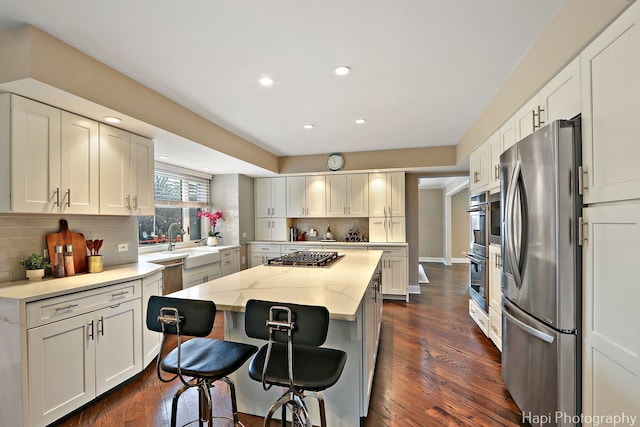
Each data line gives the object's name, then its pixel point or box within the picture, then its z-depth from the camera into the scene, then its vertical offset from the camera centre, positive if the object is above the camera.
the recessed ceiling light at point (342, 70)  2.26 +1.12
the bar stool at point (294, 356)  1.22 -0.72
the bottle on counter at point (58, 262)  2.32 -0.37
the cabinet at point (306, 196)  5.47 +0.33
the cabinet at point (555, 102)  1.56 +0.68
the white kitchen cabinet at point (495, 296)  2.83 -0.84
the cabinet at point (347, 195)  5.26 +0.34
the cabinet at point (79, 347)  1.80 -0.91
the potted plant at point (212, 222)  4.96 -0.13
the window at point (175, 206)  4.10 +0.13
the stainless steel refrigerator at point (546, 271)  1.48 -0.32
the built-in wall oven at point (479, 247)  3.23 -0.40
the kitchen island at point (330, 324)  1.63 -0.68
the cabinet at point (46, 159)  1.90 +0.41
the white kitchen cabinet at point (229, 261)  4.71 -0.77
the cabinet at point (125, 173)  2.55 +0.40
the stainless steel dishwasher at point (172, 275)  3.46 -0.73
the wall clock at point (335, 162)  5.18 +0.92
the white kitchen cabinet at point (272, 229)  5.68 -0.29
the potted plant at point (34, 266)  2.18 -0.37
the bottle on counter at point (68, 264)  2.37 -0.39
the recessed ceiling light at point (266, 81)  2.42 +1.12
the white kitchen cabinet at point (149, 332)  2.55 -1.01
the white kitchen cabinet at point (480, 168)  3.14 +0.52
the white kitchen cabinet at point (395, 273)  4.86 -0.99
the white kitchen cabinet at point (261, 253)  5.50 -0.73
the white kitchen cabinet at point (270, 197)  5.67 +0.33
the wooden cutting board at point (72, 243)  2.35 -0.22
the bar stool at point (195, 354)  1.37 -0.72
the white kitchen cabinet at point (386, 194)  5.09 +0.34
